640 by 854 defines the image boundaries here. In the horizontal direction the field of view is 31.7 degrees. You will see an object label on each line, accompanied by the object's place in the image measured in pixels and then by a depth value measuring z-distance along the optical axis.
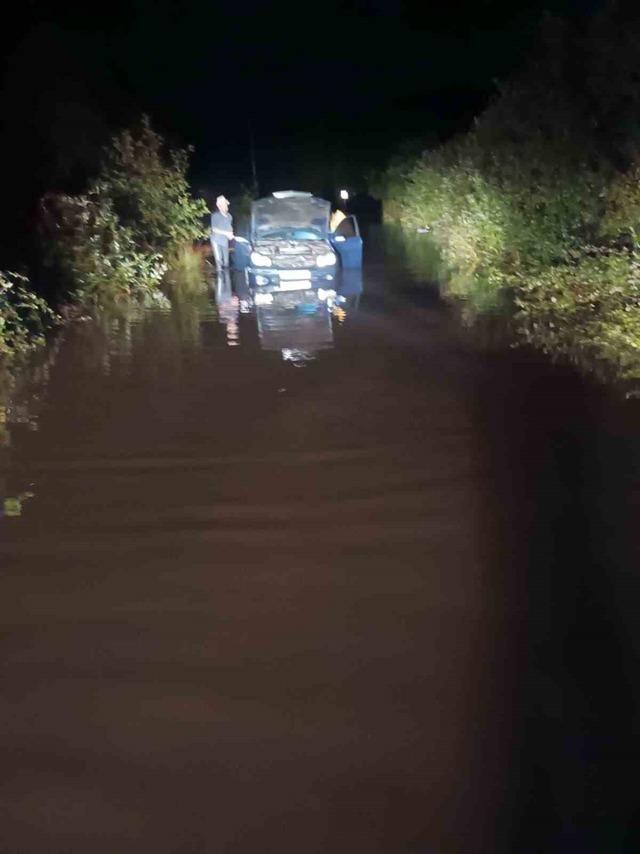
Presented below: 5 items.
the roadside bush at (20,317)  13.80
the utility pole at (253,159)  54.56
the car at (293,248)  21.36
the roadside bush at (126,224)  18.66
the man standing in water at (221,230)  24.19
